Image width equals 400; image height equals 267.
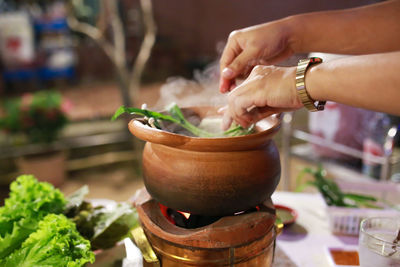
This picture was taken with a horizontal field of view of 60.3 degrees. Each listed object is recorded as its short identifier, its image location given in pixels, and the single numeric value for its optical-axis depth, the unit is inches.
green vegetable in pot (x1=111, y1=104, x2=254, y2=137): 45.2
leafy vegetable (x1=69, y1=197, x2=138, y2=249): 52.2
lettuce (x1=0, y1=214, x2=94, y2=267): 39.2
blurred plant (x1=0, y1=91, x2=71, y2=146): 165.5
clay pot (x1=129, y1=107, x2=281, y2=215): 38.2
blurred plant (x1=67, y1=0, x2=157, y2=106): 154.0
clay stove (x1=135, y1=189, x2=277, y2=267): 39.3
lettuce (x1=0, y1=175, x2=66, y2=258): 44.1
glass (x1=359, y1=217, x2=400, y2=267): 41.2
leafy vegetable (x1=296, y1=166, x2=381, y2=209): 66.6
